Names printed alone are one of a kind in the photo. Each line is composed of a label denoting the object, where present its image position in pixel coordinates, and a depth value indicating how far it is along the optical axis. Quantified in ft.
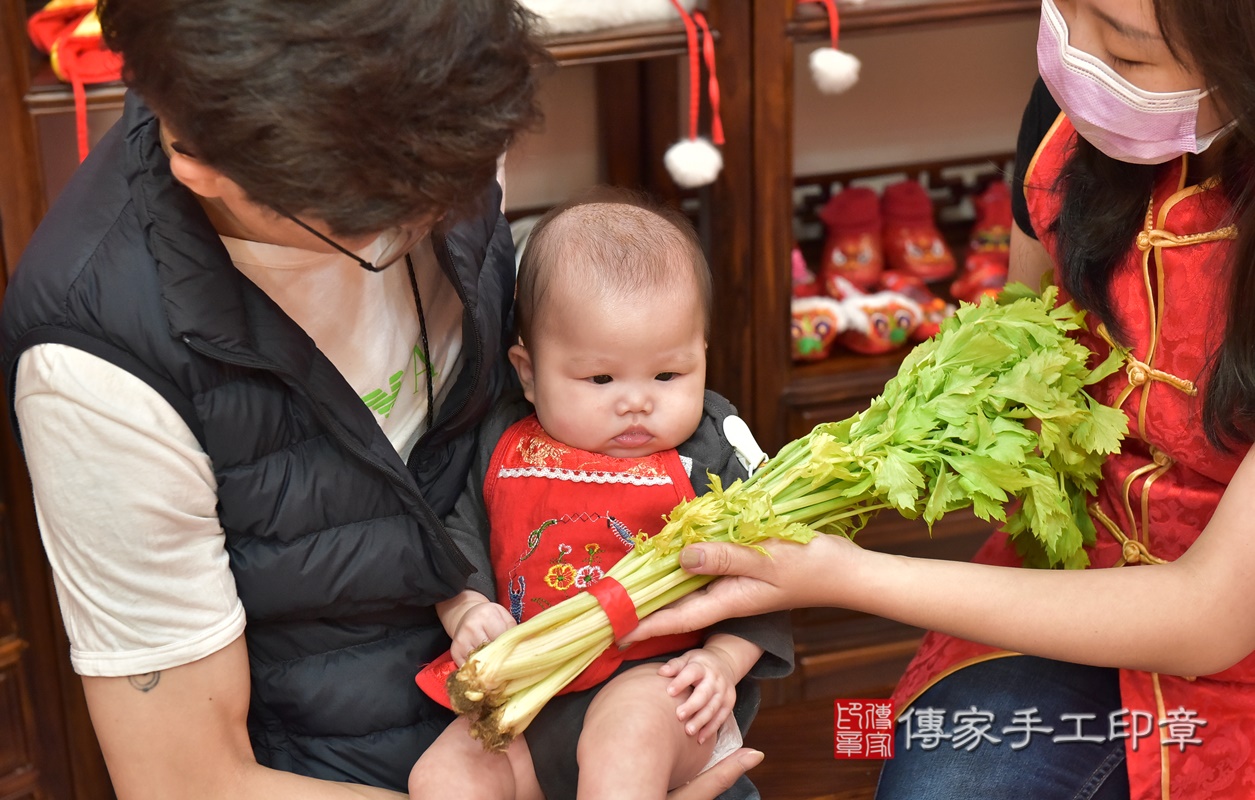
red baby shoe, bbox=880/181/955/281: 8.71
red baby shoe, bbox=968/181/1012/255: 8.86
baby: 4.56
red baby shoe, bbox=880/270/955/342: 8.32
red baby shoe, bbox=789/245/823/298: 8.48
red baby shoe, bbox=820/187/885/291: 8.56
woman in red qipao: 4.30
